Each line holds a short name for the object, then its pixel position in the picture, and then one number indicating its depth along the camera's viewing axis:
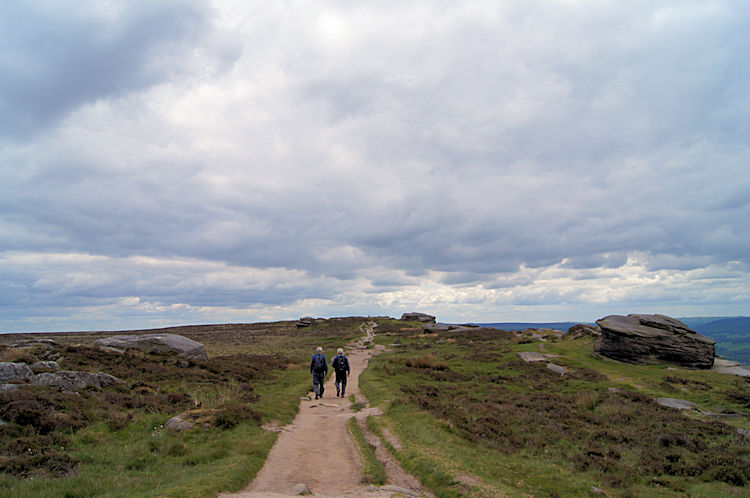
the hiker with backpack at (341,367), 25.41
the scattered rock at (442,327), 82.12
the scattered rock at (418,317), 119.89
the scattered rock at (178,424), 15.70
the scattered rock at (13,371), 18.73
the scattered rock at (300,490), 10.45
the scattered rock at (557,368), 37.08
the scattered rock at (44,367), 21.08
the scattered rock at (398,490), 10.41
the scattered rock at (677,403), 26.04
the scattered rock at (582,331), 54.46
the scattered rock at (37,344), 30.33
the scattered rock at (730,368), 37.75
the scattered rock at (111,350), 30.97
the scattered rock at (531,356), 42.06
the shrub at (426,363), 39.44
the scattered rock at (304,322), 118.31
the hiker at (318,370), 25.06
